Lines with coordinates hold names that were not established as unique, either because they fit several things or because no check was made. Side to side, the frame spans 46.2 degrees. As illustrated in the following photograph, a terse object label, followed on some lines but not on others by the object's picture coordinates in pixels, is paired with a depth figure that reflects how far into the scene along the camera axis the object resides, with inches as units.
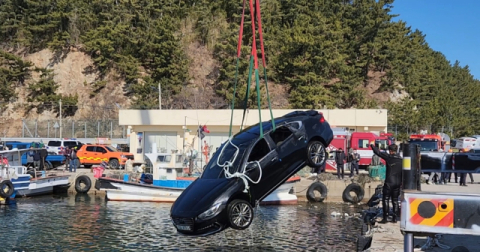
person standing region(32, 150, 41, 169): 1401.3
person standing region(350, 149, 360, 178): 1296.8
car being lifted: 452.4
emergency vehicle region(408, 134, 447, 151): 1487.5
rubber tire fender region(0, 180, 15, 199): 1136.9
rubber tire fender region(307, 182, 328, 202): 1197.7
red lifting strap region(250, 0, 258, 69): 442.0
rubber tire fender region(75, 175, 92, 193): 1332.4
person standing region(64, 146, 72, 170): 1549.1
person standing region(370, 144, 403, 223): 593.9
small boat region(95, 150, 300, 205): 1171.3
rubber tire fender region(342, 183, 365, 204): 1175.6
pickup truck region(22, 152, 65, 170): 1560.0
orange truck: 1592.0
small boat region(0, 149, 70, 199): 1220.5
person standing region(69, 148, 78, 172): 1475.1
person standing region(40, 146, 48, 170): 1393.9
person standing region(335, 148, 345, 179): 1263.5
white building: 1611.7
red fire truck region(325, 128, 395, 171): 1453.0
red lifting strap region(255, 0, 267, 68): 438.1
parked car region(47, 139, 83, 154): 1788.4
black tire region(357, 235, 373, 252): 533.6
